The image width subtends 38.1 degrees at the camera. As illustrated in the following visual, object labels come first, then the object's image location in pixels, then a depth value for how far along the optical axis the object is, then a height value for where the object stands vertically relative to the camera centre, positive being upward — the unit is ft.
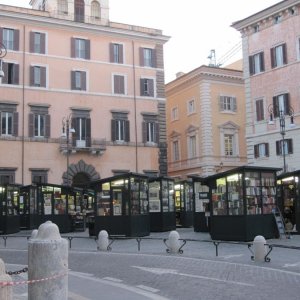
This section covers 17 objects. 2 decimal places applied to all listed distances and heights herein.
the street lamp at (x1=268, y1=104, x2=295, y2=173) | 101.71 +21.12
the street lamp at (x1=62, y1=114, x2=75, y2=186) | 106.10 +19.41
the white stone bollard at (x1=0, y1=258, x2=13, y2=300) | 16.54 -3.15
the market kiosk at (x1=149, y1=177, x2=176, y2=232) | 70.82 -0.49
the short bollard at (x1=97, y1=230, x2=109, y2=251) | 47.23 -4.09
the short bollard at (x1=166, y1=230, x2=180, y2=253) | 42.99 -3.98
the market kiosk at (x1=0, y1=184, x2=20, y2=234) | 74.20 -0.72
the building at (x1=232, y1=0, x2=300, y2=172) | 103.74 +29.56
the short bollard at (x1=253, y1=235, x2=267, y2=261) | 36.47 -4.05
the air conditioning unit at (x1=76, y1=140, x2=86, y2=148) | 114.47 +15.85
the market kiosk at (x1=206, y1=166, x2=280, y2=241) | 51.67 -0.41
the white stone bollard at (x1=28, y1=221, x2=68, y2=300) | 17.90 -2.47
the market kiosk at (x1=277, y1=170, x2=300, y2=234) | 59.49 +0.16
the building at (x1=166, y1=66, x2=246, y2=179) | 136.34 +25.46
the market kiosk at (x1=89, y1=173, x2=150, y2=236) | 60.63 -0.39
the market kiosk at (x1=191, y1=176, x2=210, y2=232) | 63.31 -0.85
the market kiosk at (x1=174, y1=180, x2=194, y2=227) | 80.15 -0.43
